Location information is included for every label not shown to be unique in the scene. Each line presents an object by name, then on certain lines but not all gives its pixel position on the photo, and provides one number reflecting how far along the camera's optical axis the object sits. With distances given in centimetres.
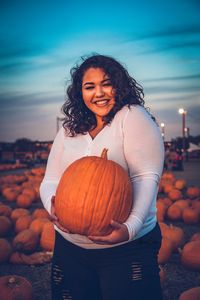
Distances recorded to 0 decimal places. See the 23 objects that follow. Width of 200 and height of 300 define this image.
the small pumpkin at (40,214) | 600
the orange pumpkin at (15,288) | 312
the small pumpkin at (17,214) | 627
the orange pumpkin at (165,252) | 441
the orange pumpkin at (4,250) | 455
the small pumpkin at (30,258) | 450
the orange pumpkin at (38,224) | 528
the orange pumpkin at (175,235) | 483
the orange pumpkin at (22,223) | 577
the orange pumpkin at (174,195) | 851
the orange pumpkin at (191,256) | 425
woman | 206
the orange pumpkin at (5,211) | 657
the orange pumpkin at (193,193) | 878
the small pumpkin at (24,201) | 830
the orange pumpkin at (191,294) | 296
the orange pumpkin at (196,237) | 464
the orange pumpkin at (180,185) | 1038
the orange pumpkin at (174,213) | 661
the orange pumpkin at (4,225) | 587
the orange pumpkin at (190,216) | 639
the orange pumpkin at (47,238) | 487
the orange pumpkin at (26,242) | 486
